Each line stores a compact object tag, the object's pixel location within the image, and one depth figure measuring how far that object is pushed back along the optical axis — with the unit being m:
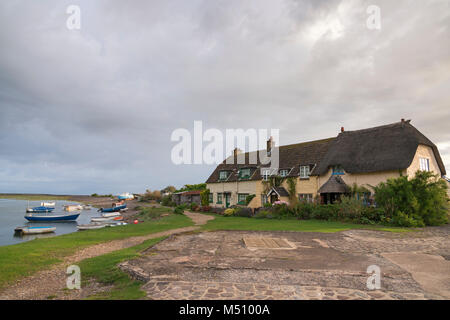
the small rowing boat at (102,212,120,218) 35.62
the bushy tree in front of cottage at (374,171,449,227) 17.80
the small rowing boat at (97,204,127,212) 43.59
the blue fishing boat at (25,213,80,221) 34.16
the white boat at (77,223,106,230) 23.75
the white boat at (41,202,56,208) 55.62
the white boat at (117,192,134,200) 79.38
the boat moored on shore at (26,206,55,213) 47.78
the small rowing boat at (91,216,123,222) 28.30
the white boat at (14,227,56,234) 23.38
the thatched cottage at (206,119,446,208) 22.38
